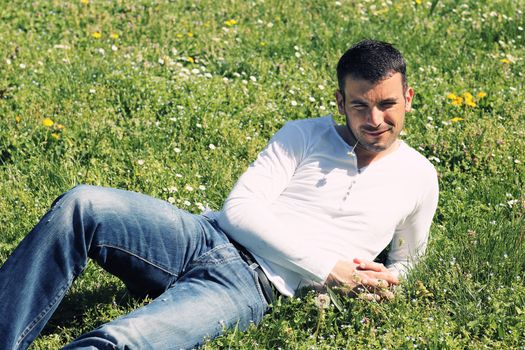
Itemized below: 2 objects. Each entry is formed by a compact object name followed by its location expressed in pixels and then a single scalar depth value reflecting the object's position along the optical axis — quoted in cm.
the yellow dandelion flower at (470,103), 1224
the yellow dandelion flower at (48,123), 1120
